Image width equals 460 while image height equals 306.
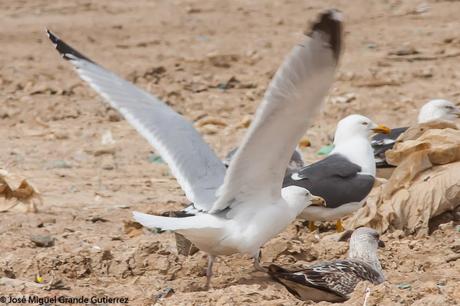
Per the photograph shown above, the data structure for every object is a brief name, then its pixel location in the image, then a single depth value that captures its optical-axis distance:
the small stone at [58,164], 21.78
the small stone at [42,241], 15.48
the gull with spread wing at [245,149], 11.10
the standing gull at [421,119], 18.89
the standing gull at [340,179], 16.19
